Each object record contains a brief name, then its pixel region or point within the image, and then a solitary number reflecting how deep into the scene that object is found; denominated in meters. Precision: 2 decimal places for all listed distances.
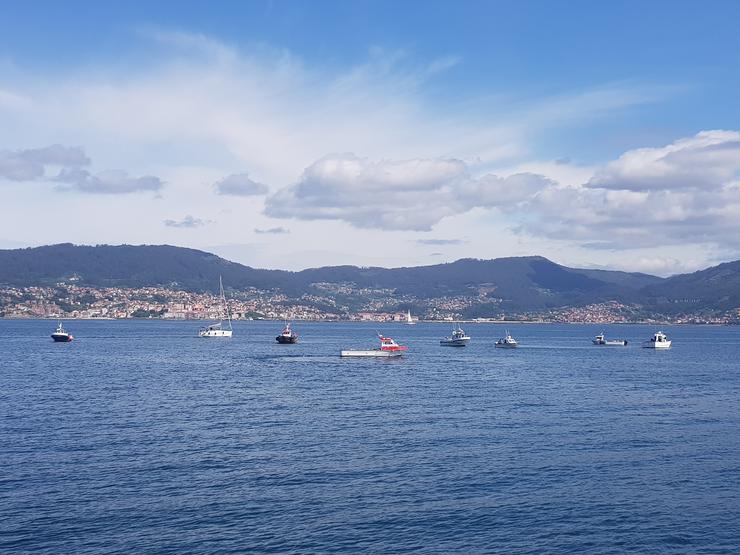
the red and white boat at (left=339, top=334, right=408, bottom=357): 139.00
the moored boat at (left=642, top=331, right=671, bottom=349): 191.38
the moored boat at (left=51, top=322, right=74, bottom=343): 185.25
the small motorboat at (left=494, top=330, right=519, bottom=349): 187.00
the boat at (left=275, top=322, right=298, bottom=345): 185.25
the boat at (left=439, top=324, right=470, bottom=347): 191.75
